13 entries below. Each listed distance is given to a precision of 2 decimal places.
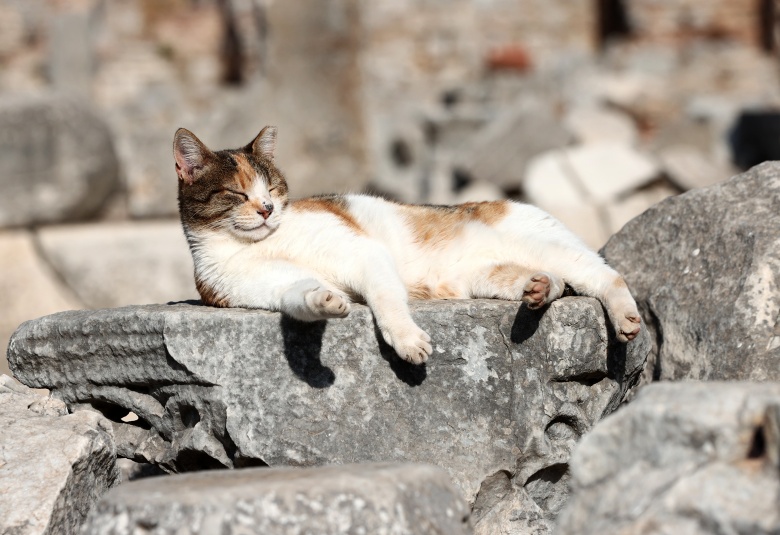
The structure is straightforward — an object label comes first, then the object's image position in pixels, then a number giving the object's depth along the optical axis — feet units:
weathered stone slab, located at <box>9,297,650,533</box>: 21.09
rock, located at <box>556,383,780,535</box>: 13.80
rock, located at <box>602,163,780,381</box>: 22.76
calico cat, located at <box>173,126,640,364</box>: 21.83
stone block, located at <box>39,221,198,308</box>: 53.21
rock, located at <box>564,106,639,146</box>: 79.78
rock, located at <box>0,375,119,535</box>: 19.79
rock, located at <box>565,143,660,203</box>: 63.31
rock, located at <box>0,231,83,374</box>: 53.06
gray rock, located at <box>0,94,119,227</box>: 55.11
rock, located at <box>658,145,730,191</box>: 61.46
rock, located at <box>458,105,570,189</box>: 71.33
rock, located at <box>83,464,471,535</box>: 15.08
